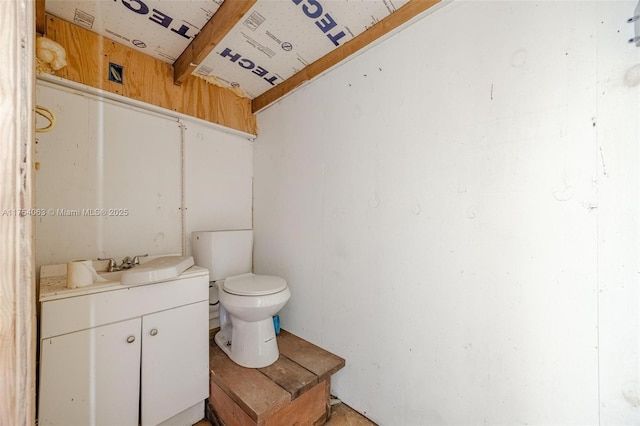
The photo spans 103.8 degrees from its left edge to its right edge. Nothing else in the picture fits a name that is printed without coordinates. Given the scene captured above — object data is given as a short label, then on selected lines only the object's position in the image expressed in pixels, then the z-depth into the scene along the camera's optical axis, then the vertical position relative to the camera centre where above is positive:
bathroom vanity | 0.95 -0.60
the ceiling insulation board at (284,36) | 1.20 +0.98
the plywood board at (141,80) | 1.30 +0.83
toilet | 1.33 -0.50
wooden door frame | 0.36 +0.01
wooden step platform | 1.11 -0.83
